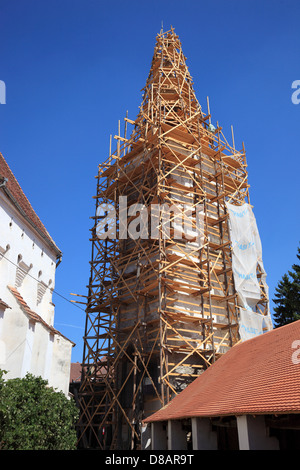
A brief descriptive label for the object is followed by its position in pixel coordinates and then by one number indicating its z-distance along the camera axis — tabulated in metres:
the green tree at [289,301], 27.09
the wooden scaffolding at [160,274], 19.64
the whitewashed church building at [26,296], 15.91
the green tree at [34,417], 11.02
